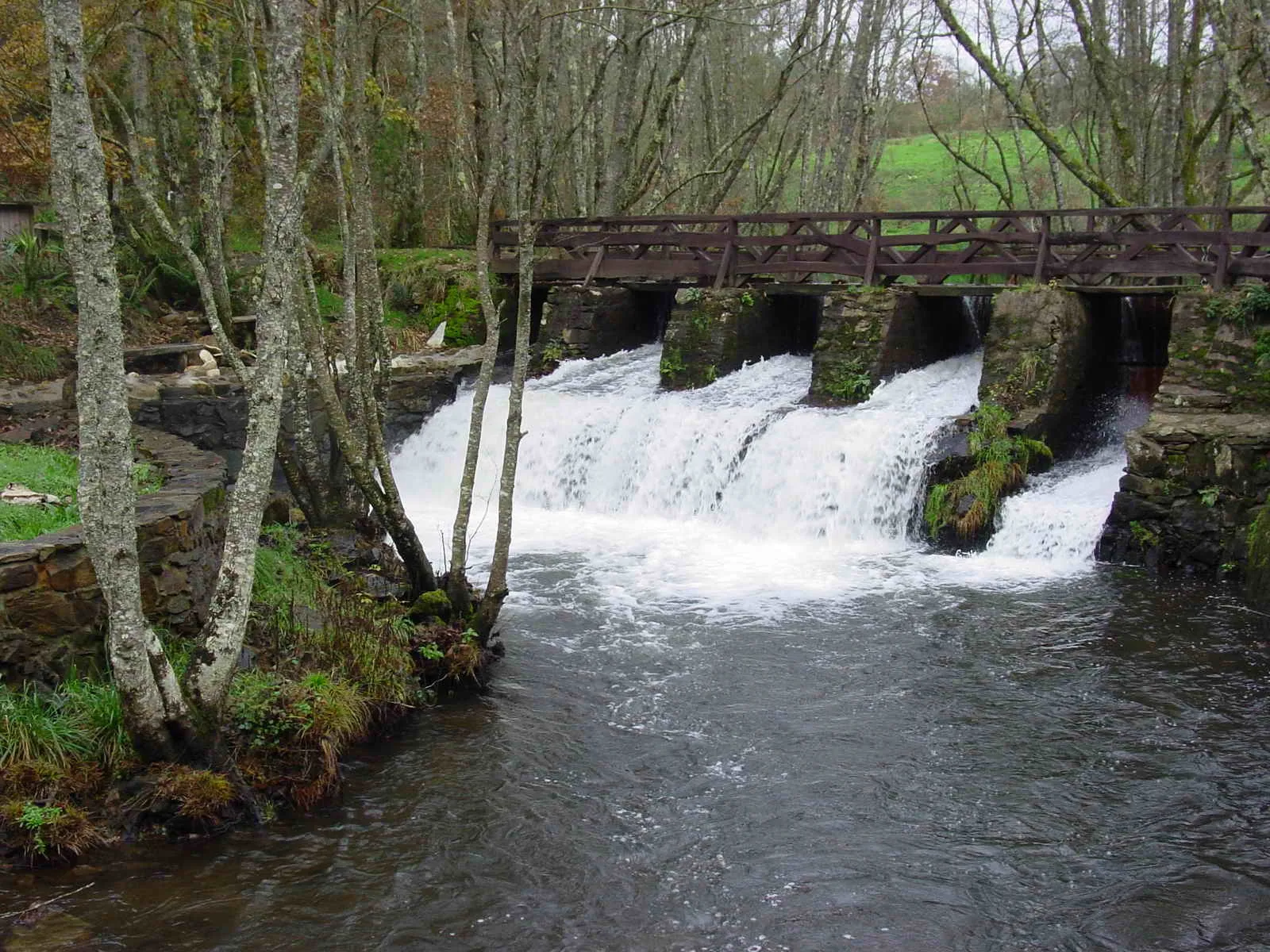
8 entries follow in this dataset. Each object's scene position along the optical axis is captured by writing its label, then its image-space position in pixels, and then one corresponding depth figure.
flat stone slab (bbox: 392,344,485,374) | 16.80
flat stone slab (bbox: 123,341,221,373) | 14.20
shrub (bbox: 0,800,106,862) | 5.52
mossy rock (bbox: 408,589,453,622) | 8.36
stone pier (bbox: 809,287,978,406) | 14.71
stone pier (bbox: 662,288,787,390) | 16.16
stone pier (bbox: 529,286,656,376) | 17.97
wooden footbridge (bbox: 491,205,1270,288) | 13.16
